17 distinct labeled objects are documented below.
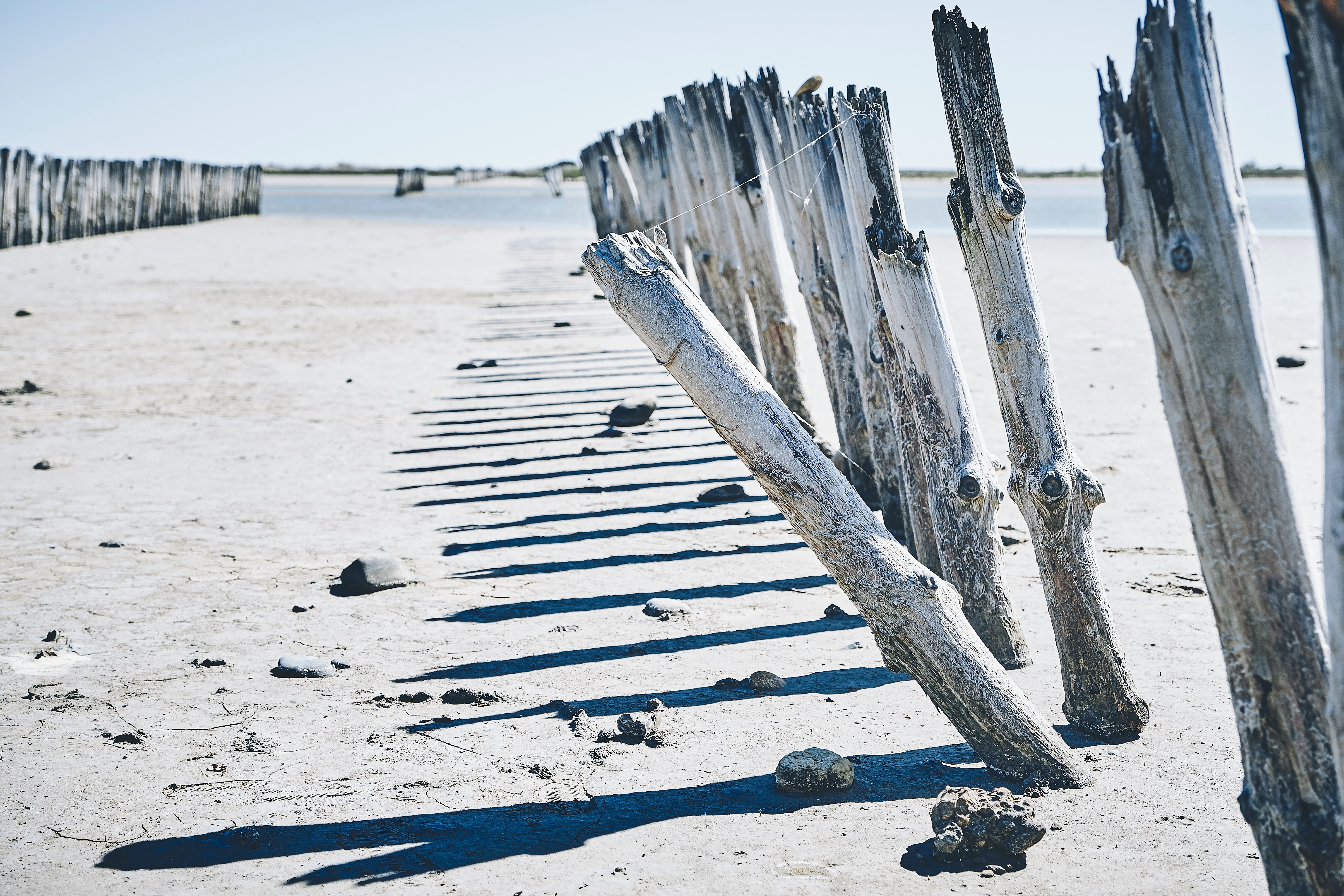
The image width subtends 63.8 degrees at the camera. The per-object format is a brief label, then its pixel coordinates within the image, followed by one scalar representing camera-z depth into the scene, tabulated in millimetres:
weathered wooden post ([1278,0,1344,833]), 1599
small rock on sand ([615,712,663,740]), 3545
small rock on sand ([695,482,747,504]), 6414
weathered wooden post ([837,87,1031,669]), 3885
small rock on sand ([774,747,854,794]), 3146
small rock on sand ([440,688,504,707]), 3850
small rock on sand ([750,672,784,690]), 3906
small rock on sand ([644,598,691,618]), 4656
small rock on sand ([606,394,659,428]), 8367
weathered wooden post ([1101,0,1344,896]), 2131
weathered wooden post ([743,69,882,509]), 5867
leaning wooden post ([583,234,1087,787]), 3053
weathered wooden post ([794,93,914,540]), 5027
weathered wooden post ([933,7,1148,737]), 3348
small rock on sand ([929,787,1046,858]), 2760
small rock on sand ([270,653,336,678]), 4066
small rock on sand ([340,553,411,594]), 4957
